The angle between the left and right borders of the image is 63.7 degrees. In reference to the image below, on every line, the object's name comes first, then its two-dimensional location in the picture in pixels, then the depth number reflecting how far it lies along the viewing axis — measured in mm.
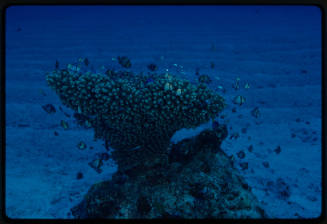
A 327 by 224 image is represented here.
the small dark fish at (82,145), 3828
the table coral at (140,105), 2836
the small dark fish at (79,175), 3816
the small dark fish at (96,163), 3468
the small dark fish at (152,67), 4513
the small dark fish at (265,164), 4258
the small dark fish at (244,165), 3834
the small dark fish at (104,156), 3673
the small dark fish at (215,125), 3466
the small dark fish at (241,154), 4105
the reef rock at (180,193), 2480
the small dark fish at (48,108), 4044
